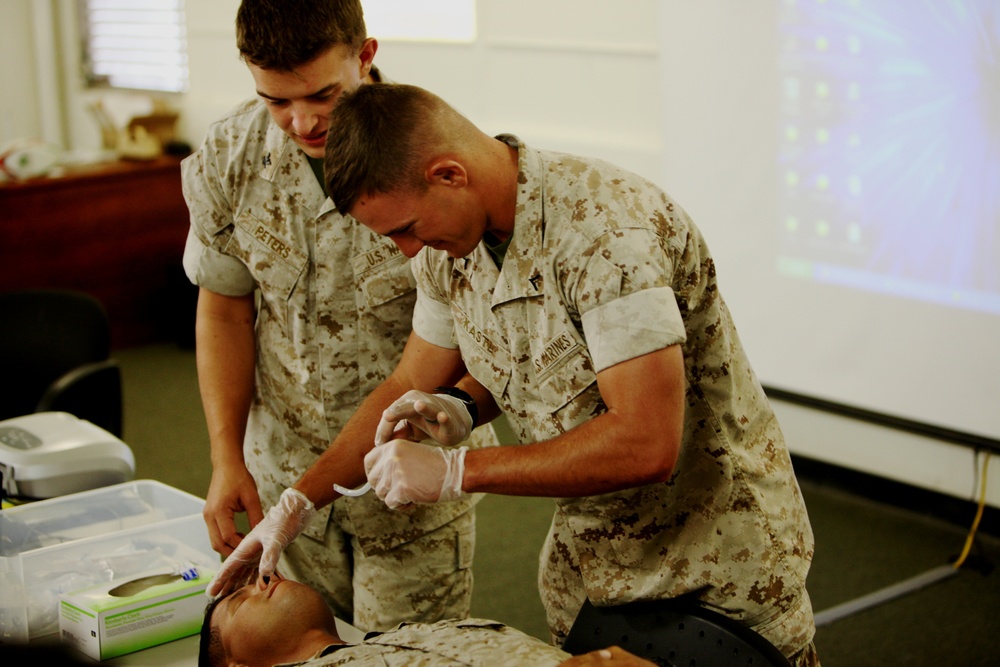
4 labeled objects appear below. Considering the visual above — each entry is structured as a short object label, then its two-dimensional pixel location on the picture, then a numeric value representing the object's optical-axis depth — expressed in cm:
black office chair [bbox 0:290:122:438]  323
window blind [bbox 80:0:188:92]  675
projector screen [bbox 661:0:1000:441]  319
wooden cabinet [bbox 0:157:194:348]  560
